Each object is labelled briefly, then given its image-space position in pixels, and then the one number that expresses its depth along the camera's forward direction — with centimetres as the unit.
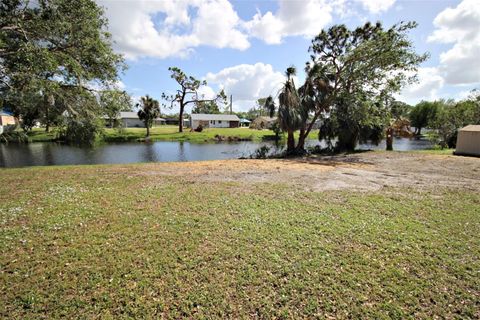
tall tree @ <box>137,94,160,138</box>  3612
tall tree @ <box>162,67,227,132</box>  4128
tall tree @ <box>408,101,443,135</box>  5364
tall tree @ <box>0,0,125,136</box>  773
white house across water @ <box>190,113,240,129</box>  6072
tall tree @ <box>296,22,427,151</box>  1470
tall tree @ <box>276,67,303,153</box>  1705
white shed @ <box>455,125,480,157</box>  1636
